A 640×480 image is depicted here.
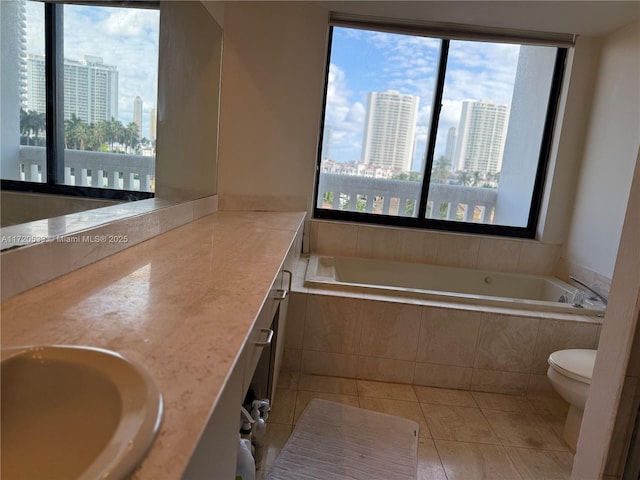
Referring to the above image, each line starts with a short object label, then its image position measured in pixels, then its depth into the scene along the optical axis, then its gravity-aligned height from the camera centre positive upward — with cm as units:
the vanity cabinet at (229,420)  51 -42
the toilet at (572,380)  174 -84
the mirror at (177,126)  102 +15
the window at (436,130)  293 +41
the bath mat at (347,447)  155 -118
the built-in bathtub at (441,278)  299 -73
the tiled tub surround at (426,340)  221 -90
